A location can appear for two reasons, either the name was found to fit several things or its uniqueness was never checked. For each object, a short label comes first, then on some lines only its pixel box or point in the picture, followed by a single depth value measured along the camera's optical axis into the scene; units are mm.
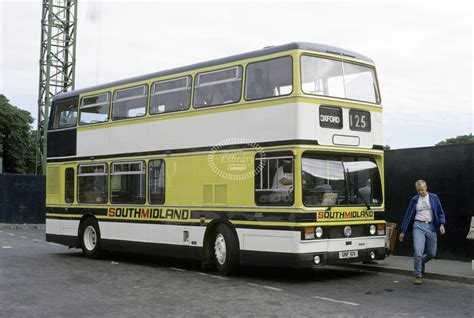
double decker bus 11492
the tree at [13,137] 58500
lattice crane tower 38500
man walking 11359
